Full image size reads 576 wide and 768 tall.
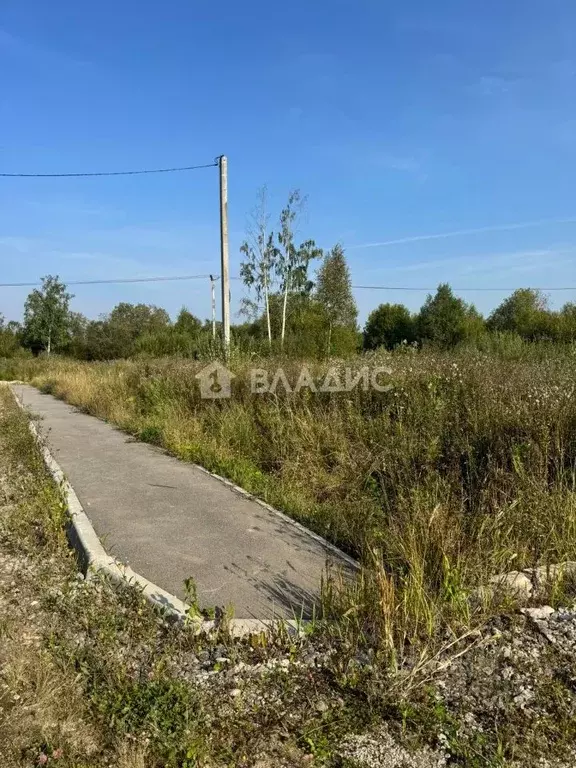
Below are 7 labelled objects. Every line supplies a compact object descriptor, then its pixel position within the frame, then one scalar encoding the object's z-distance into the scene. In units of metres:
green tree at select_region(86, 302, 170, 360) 43.97
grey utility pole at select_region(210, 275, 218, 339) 35.44
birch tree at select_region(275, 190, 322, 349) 32.00
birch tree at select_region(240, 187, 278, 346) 31.48
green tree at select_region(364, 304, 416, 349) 45.38
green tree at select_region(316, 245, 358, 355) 34.72
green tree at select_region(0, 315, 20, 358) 43.12
